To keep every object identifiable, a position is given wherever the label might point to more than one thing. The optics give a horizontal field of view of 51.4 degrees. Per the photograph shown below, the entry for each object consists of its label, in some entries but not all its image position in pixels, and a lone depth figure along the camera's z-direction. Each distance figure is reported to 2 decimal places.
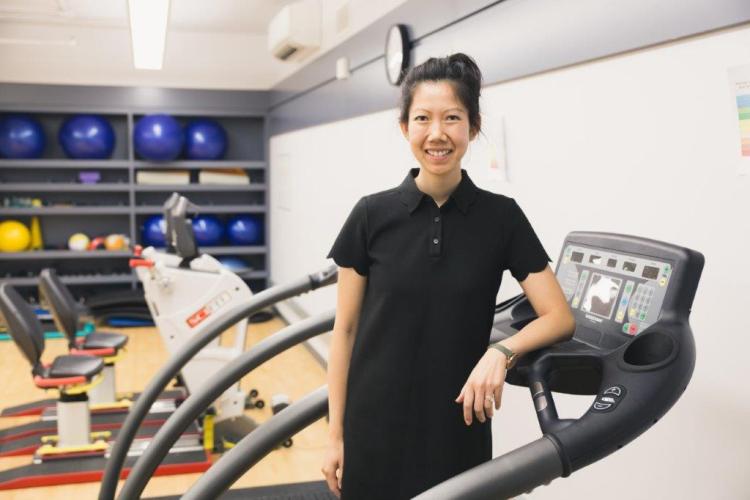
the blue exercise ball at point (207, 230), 7.88
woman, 1.51
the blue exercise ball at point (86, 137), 7.57
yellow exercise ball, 7.39
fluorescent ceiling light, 4.28
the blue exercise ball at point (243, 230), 8.09
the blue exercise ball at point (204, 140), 7.88
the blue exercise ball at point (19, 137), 7.42
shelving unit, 7.63
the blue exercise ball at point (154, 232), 7.76
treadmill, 1.33
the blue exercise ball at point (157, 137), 7.57
